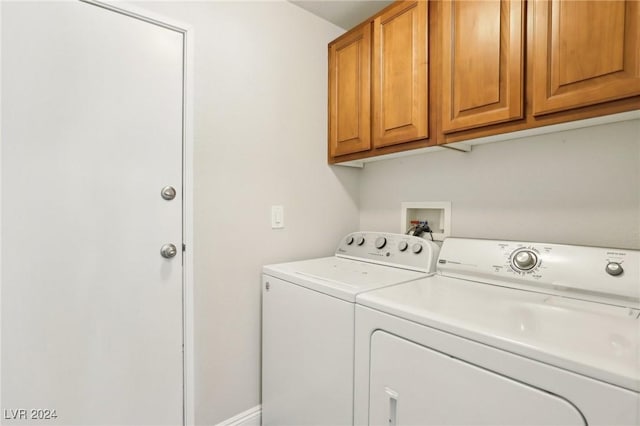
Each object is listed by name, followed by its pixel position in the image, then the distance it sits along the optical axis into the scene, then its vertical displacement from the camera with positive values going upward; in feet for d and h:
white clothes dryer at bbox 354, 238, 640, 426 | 2.16 -1.06
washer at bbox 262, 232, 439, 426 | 3.81 -1.55
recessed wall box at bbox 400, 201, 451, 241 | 5.43 -0.11
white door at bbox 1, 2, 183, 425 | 3.63 -0.11
